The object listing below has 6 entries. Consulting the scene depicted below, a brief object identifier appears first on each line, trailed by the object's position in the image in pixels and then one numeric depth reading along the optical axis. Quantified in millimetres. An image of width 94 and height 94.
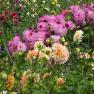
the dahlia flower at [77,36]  3219
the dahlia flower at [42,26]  4105
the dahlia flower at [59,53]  2879
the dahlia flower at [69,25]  4130
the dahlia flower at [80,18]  4539
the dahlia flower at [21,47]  3469
